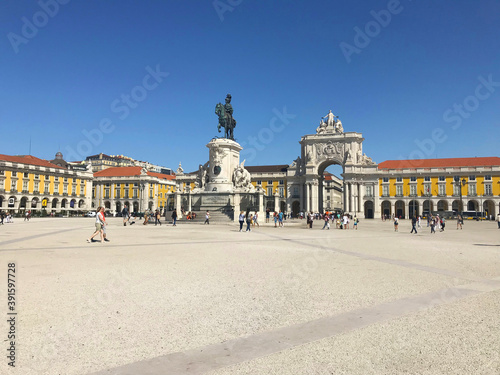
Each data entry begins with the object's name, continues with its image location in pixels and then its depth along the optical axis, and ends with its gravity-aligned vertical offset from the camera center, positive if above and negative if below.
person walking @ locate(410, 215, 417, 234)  23.43 -0.78
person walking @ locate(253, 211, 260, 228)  28.60 -0.66
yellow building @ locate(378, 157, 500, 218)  72.69 +5.00
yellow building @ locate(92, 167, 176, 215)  90.62 +5.02
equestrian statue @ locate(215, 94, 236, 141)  35.69 +8.93
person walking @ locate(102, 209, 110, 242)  14.53 -0.94
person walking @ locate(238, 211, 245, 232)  22.00 -0.51
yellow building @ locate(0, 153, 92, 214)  67.81 +4.76
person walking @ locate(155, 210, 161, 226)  28.47 -0.37
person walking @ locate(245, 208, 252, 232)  21.94 -0.57
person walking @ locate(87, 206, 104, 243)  14.34 -0.46
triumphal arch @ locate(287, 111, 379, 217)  76.88 +8.76
